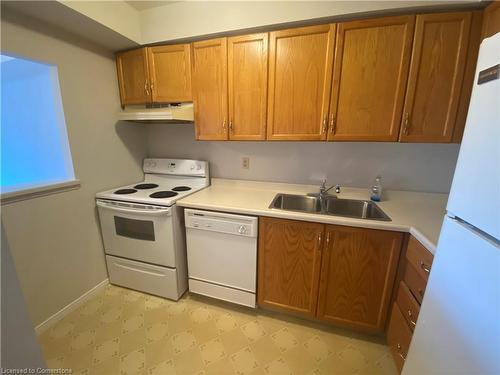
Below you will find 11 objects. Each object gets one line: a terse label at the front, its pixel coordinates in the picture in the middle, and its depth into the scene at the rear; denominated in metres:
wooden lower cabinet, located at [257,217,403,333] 1.40
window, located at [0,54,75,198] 1.61
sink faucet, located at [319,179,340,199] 1.85
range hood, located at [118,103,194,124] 1.78
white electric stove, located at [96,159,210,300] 1.77
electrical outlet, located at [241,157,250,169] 2.17
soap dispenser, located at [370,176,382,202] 1.76
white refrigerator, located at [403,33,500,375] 0.60
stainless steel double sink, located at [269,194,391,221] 1.75
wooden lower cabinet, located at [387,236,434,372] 1.14
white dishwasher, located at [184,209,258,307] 1.63
